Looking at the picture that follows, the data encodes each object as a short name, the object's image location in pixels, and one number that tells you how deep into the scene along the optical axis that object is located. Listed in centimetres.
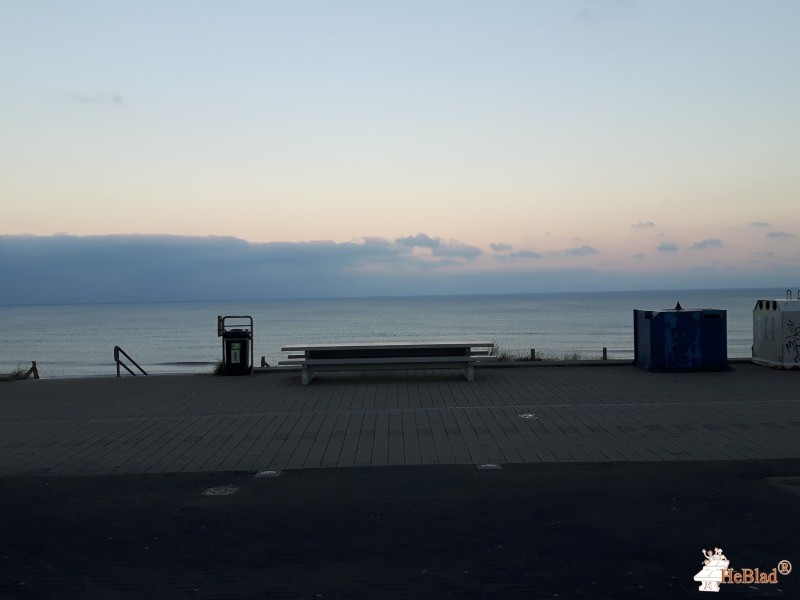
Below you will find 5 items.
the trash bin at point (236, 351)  1594
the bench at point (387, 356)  1422
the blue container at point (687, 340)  1502
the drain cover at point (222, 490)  683
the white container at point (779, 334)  1507
